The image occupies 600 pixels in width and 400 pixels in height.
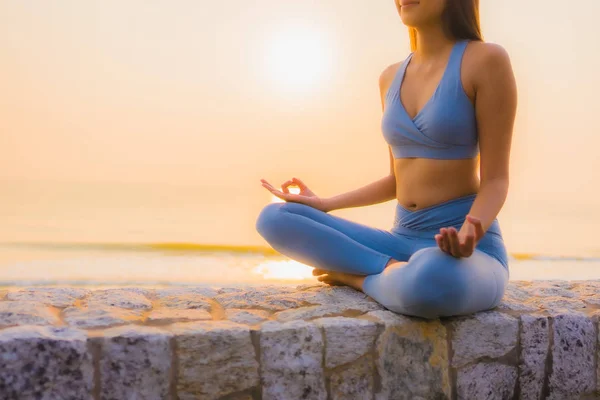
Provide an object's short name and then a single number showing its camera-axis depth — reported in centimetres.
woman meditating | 199
